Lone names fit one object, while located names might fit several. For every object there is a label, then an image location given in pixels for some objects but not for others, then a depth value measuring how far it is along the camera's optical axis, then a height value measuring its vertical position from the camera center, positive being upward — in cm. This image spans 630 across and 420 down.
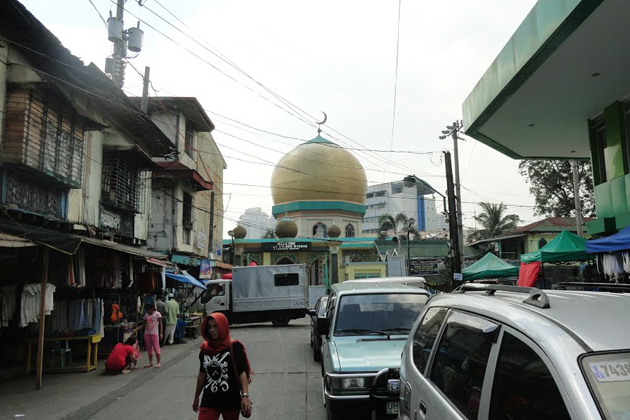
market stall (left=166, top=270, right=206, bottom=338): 1798 -121
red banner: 1462 +14
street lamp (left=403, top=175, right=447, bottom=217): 2110 +416
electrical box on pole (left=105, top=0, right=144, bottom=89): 1582 +773
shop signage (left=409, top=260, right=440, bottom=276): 2734 +68
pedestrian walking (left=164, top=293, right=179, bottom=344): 1561 -111
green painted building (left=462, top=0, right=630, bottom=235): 827 +403
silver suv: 181 -34
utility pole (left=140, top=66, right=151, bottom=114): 1781 +690
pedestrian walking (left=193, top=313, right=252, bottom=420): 429 -78
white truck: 2231 -58
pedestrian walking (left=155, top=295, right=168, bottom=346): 1518 -73
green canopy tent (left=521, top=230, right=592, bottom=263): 1355 +73
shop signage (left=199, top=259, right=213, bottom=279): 2608 +76
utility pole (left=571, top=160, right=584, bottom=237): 2242 +351
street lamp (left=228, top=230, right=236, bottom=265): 4000 +260
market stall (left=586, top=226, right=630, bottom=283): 1000 +48
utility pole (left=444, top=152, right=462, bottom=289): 1931 +214
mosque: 4016 +580
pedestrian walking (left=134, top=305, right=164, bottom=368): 1118 -106
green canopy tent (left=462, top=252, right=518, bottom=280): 1870 +35
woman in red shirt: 1034 -153
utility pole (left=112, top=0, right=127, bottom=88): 1619 +741
